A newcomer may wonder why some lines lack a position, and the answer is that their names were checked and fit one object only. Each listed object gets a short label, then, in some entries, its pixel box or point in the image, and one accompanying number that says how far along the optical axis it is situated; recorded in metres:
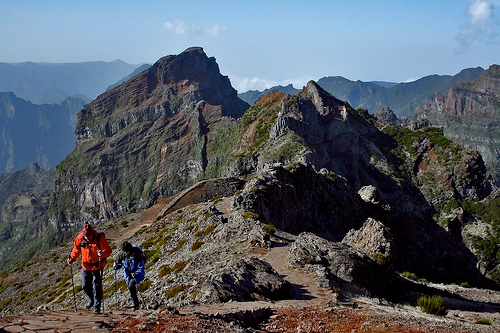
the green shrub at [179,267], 21.34
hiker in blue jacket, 13.16
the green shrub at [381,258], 21.49
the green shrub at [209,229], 27.79
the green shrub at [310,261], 19.56
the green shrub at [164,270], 21.62
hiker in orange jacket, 12.42
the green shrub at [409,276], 32.87
